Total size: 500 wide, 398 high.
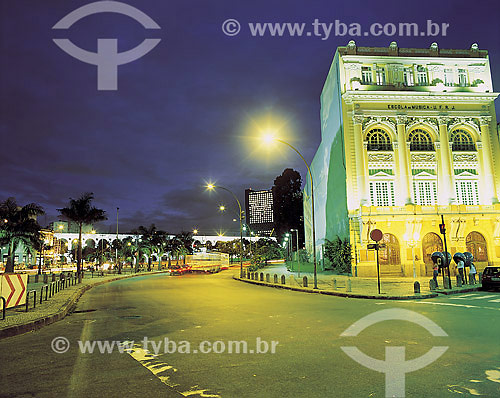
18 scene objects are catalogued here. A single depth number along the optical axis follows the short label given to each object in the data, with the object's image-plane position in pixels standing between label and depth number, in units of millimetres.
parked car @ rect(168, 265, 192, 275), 44991
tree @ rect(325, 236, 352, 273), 34062
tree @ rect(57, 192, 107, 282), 38438
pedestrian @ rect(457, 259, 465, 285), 22850
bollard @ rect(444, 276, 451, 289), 20609
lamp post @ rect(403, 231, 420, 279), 33938
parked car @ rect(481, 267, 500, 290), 19562
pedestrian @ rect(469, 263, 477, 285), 23056
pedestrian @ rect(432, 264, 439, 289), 20738
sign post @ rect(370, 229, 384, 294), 18456
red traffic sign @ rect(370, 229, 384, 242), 18484
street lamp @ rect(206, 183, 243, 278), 36197
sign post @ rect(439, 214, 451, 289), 20766
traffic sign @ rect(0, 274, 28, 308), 13039
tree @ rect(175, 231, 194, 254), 79375
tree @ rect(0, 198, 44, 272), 37375
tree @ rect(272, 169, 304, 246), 79312
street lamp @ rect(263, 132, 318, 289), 21939
